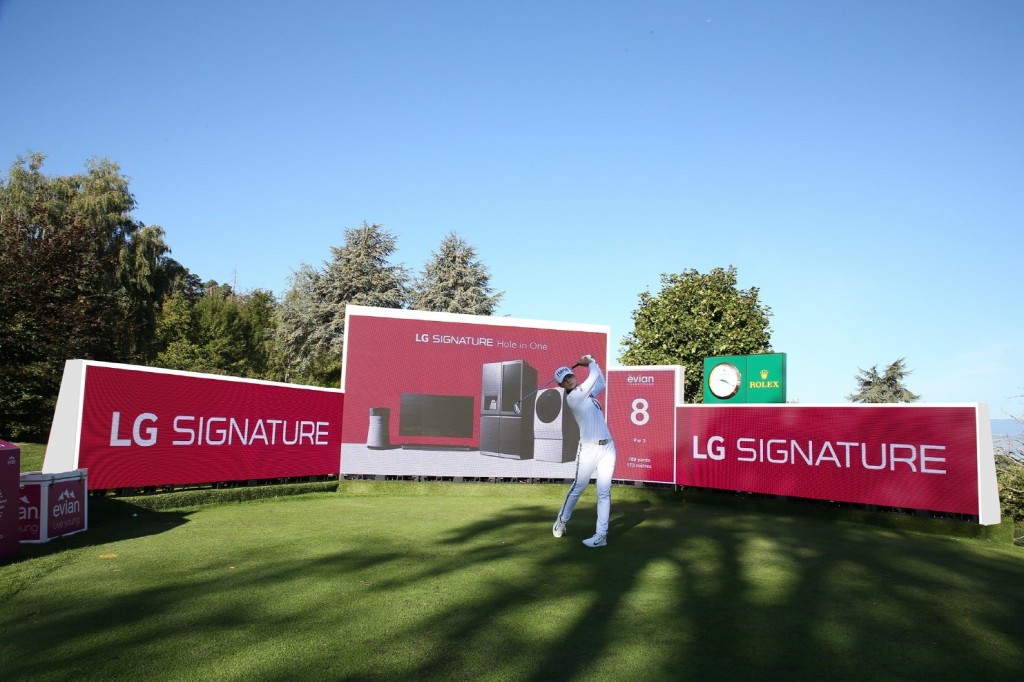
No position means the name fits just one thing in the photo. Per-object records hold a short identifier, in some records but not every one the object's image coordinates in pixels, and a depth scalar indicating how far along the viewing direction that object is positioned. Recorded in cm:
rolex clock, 1666
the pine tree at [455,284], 4759
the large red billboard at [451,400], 1766
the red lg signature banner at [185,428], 1118
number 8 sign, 1753
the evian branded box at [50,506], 863
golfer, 993
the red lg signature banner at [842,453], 1244
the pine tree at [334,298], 4347
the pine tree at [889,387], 4709
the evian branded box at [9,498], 771
